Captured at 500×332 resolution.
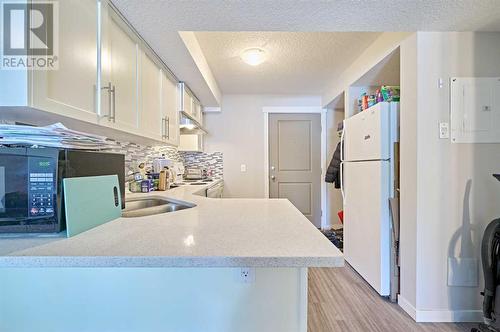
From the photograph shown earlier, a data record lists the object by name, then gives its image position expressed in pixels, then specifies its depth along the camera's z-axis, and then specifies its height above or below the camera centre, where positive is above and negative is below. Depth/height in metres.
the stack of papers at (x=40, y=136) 0.90 +0.11
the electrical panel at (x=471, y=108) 1.82 +0.41
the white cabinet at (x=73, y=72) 1.00 +0.43
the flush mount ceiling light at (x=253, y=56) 2.58 +1.17
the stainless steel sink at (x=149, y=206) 1.68 -0.30
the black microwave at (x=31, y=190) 0.90 -0.09
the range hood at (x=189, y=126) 3.01 +0.52
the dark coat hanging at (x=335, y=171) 3.43 -0.09
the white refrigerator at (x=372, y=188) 2.12 -0.22
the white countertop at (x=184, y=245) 0.73 -0.26
